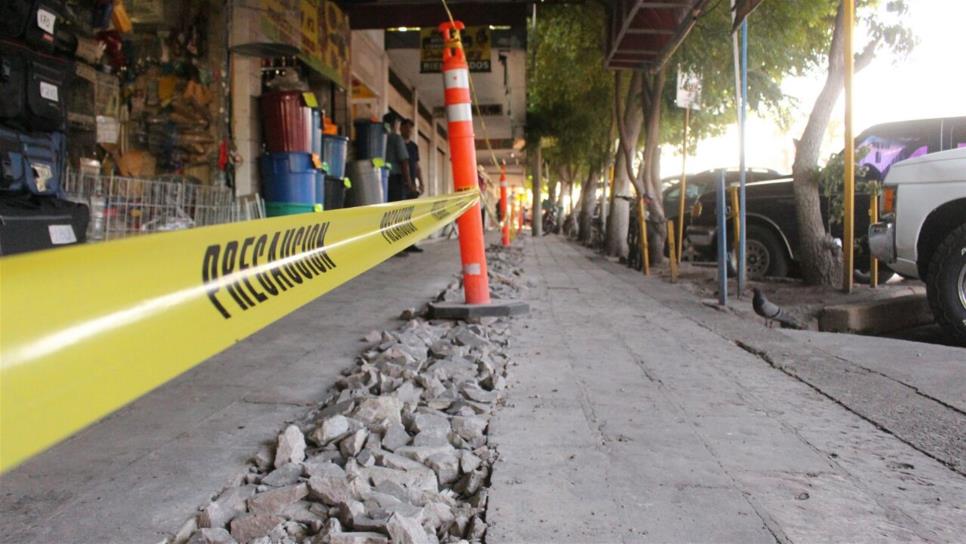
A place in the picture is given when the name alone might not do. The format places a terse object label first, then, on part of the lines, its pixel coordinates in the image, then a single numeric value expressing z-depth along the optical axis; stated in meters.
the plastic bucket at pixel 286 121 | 7.84
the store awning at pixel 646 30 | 7.13
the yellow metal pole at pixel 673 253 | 8.71
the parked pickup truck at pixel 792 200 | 8.56
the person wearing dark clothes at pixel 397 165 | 10.82
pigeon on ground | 5.87
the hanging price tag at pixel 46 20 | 4.27
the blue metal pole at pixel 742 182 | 6.90
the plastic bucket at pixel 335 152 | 9.03
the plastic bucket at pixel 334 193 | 9.22
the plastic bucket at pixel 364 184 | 10.50
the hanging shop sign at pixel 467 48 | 13.14
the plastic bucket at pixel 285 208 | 7.86
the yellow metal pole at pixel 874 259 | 7.45
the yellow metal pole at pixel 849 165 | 6.16
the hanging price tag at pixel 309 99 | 7.98
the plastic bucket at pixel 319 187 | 8.29
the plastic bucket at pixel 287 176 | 7.90
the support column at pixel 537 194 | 28.09
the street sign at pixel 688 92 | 9.48
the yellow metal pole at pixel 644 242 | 10.01
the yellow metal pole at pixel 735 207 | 7.30
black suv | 12.02
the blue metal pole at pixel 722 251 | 6.33
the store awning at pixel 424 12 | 11.33
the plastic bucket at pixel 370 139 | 11.03
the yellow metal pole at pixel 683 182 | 9.91
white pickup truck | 5.06
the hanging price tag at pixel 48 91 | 4.39
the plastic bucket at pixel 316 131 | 8.29
